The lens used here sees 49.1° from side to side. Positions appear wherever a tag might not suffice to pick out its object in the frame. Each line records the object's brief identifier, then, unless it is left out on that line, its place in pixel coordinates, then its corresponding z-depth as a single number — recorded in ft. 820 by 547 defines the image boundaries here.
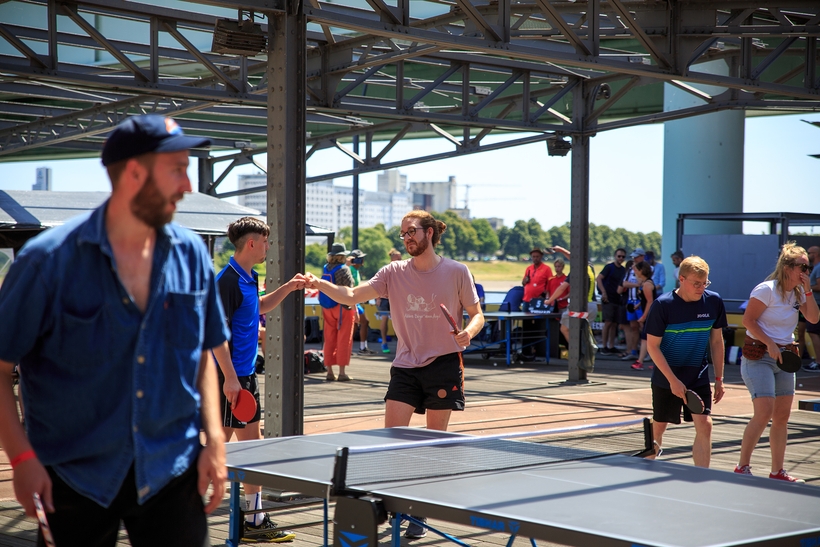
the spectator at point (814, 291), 50.65
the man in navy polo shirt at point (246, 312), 18.31
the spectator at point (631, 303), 59.00
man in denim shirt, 7.81
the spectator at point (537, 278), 61.98
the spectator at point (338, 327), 46.80
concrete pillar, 77.97
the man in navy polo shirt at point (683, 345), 20.90
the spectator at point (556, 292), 59.72
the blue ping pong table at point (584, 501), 9.58
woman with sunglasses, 23.09
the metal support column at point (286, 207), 22.90
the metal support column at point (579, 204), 45.11
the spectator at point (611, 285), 60.70
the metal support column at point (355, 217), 82.32
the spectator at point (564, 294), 55.39
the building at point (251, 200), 372.58
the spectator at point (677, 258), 56.54
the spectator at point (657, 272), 63.36
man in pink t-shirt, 19.24
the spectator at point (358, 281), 58.44
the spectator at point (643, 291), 52.80
